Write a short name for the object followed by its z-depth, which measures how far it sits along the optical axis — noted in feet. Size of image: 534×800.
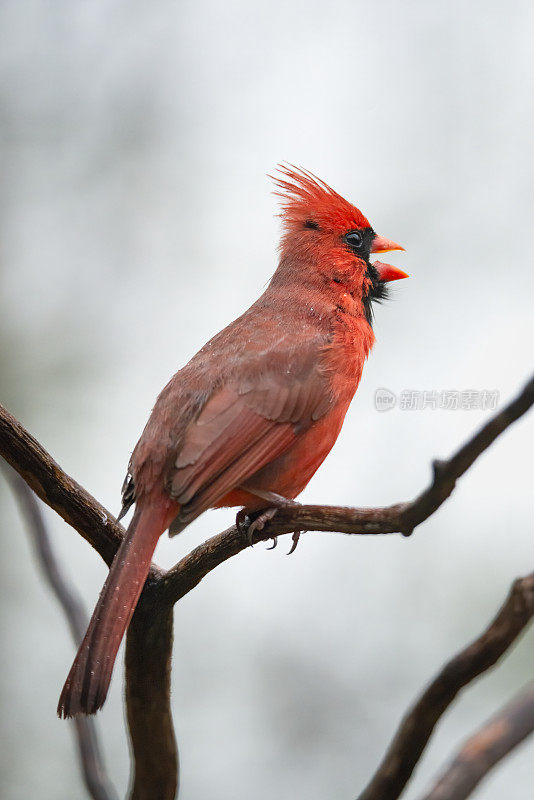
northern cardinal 15.49
